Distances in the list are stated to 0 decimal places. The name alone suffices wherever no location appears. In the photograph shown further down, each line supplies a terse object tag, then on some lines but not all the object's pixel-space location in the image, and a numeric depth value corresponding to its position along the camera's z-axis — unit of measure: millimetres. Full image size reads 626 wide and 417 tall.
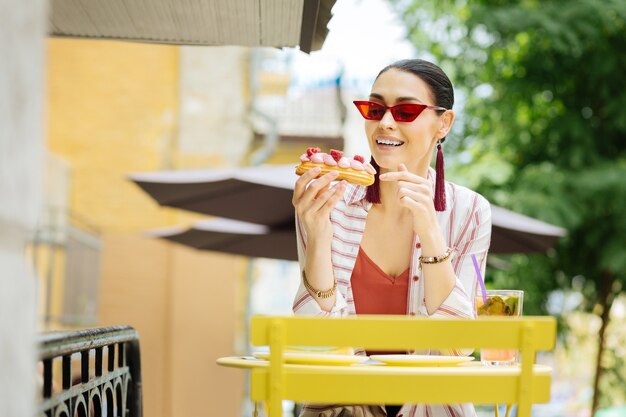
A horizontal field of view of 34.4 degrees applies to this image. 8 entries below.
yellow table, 1896
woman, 2818
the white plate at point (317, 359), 2217
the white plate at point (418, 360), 2312
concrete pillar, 1225
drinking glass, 2820
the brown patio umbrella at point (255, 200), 6309
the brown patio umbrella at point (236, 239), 8508
